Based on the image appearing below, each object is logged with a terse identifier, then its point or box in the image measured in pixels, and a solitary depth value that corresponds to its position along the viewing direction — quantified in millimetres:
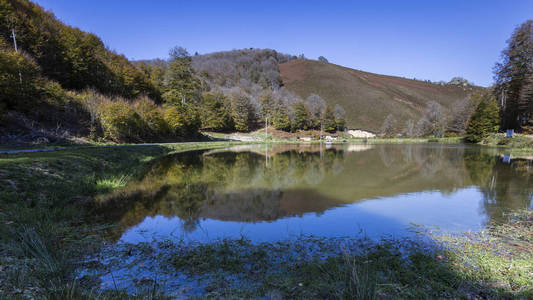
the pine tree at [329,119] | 71938
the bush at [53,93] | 23812
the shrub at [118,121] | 26070
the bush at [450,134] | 58444
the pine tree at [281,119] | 66812
